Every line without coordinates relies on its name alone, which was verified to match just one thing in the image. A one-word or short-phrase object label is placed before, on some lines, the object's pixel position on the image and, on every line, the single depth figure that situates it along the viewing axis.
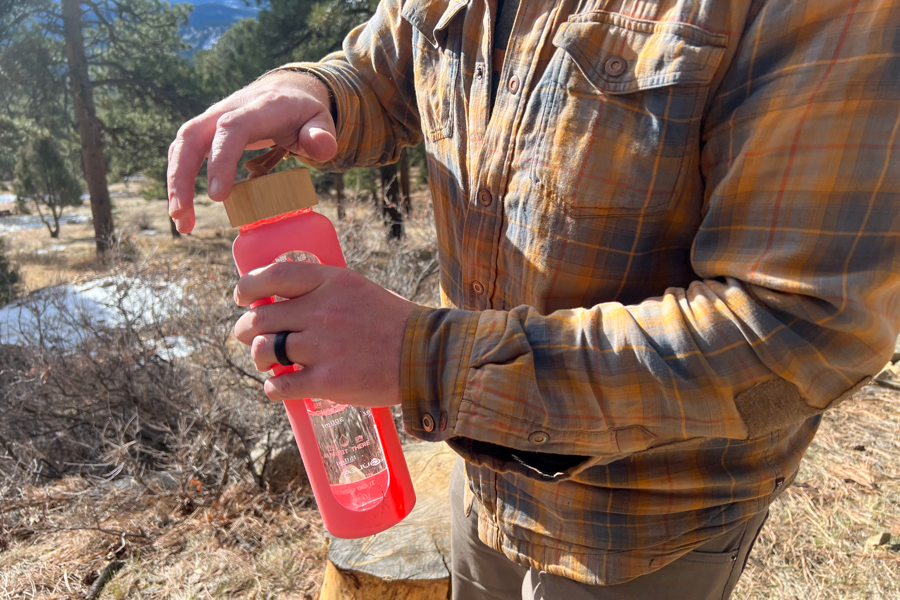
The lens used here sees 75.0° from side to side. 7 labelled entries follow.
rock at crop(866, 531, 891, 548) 2.59
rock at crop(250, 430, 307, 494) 3.52
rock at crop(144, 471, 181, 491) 3.60
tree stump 2.04
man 0.68
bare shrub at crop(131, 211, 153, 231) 19.78
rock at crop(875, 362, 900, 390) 3.76
